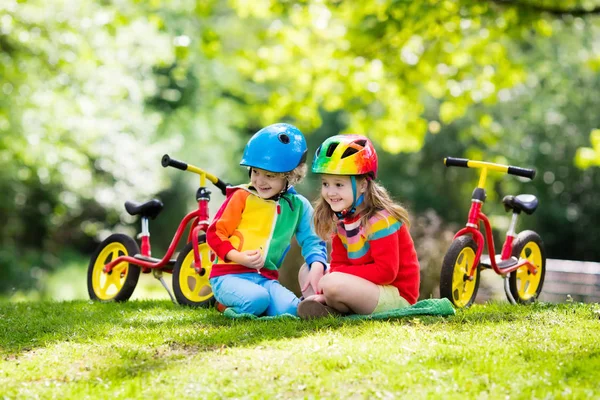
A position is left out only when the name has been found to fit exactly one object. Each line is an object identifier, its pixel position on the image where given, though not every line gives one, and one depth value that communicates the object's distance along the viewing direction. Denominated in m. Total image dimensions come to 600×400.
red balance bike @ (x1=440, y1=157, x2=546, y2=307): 11.28
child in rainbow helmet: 10.08
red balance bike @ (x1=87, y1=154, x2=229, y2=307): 12.05
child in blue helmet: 10.67
